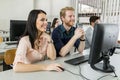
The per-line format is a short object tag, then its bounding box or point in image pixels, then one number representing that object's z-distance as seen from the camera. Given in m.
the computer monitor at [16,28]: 2.22
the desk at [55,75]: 1.16
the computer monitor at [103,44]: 1.16
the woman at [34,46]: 1.29
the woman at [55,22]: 4.62
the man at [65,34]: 1.78
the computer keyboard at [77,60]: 1.50
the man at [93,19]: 3.52
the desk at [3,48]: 2.20
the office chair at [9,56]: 1.77
